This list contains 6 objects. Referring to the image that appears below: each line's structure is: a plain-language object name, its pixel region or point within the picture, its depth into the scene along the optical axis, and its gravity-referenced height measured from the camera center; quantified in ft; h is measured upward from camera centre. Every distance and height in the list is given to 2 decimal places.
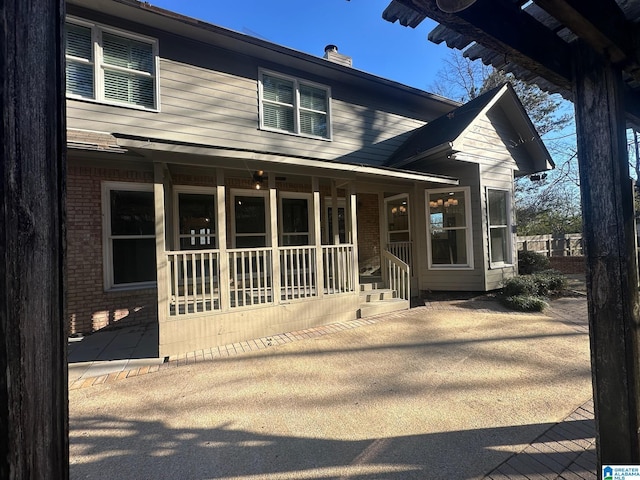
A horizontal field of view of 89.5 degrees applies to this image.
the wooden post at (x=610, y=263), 5.99 -0.44
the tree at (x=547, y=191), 54.70 +9.46
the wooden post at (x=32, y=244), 2.65 +0.15
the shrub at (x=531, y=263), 35.53 -2.26
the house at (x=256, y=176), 18.79 +5.09
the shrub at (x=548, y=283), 26.37 -3.42
